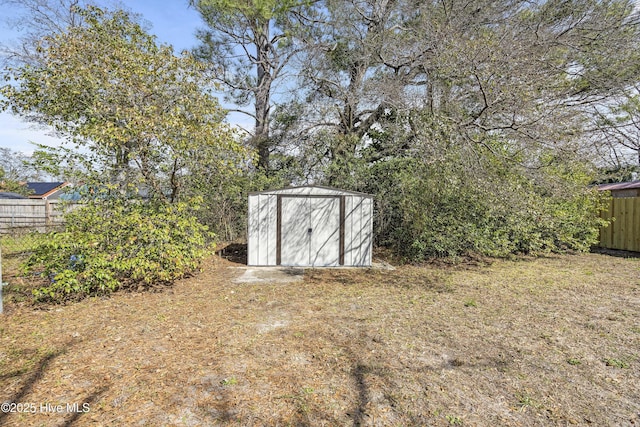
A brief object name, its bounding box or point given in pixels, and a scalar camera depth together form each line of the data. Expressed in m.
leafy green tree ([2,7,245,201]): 5.01
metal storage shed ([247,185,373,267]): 7.36
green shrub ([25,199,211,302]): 4.54
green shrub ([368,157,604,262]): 6.85
